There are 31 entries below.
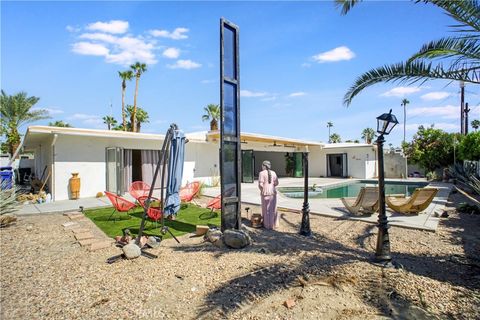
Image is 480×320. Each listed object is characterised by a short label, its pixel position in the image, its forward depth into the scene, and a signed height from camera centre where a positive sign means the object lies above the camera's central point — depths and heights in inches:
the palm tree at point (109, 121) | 1411.2 +217.7
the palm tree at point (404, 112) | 2019.4 +385.9
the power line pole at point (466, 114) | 997.9 +171.4
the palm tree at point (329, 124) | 2731.3 +374.7
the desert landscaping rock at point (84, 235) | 252.4 -64.1
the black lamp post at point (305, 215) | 263.1 -48.5
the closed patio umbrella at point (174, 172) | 287.7 -8.1
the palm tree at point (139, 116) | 1226.6 +211.6
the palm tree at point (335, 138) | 2376.8 +208.9
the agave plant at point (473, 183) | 177.8 -13.8
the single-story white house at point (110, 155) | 482.3 +18.9
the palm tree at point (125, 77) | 1147.9 +354.7
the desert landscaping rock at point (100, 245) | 223.6 -64.7
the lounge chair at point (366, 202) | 329.4 -45.1
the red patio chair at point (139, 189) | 351.3 -32.7
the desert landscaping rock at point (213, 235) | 231.9 -58.9
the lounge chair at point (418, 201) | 326.3 -44.7
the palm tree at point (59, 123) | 1385.8 +206.2
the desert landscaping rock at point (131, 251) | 199.5 -61.1
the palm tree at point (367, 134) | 2237.9 +232.0
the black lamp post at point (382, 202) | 185.9 -25.9
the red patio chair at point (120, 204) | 300.4 -41.2
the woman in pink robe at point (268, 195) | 278.1 -31.1
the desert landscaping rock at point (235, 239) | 220.1 -58.8
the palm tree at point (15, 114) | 922.7 +173.2
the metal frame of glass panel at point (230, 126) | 255.8 +35.2
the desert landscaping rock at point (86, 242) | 235.3 -64.9
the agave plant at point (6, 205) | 290.4 -40.6
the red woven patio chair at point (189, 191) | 377.1 -36.9
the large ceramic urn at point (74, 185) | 485.4 -34.2
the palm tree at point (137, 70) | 1137.4 +379.5
